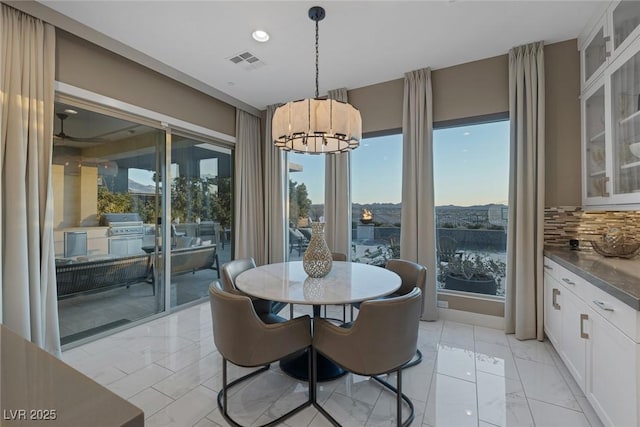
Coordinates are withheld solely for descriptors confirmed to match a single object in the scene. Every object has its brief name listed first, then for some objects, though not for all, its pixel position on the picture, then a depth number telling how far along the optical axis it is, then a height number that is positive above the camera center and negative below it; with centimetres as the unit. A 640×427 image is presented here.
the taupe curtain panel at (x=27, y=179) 221 +29
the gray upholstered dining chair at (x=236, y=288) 229 -59
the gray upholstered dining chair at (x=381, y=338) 158 -71
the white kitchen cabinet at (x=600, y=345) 138 -79
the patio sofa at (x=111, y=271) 277 -62
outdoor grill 307 -19
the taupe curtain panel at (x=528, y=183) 282 +31
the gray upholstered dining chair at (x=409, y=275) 233 -54
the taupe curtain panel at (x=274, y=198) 448 +26
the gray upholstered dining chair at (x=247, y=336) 168 -74
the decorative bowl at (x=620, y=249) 224 -28
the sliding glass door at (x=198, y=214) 372 +1
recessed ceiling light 265 +169
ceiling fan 266 +76
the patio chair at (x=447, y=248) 354 -43
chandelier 210 +71
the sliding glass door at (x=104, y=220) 273 -5
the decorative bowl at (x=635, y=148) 198 +46
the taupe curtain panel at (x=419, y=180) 332 +40
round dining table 184 -52
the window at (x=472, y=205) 329 +11
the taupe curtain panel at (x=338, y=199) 383 +20
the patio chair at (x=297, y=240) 470 -43
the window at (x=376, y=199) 381 +21
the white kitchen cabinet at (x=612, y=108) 198 +83
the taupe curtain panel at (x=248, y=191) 436 +37
